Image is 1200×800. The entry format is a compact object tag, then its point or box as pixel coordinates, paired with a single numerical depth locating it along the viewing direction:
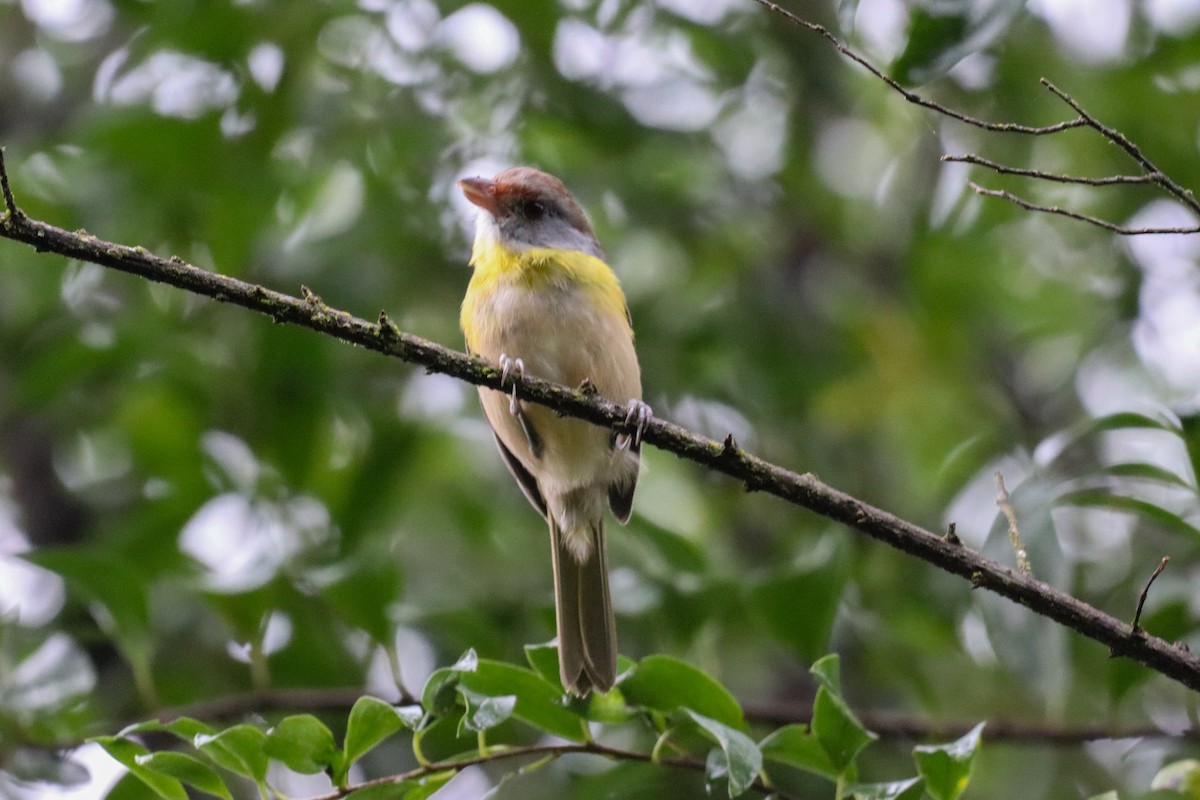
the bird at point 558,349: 8.15
